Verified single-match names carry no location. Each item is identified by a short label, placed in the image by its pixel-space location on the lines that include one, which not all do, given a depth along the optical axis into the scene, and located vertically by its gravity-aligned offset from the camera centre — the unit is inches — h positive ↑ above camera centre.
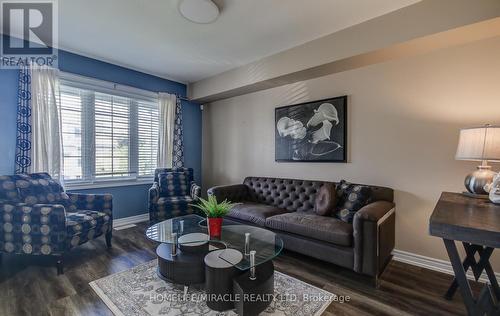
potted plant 81.7 -20.9
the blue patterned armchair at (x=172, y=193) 137.4 -23.0
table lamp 70.2 +1.9
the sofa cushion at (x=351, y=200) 97.0 -18.5
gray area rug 67.9 -44.5
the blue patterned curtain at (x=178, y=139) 172.1 +14.3
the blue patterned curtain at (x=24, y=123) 111.7 +17.4
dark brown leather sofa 81.0 -27.5
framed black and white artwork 119.3 +14.9
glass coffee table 66.4 -31.9
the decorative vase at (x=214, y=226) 81.7 -24.2
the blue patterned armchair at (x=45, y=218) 87.5 -24.8
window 129.5 +17.3
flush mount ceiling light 83.4 +56.0
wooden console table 47.0 -15.9
